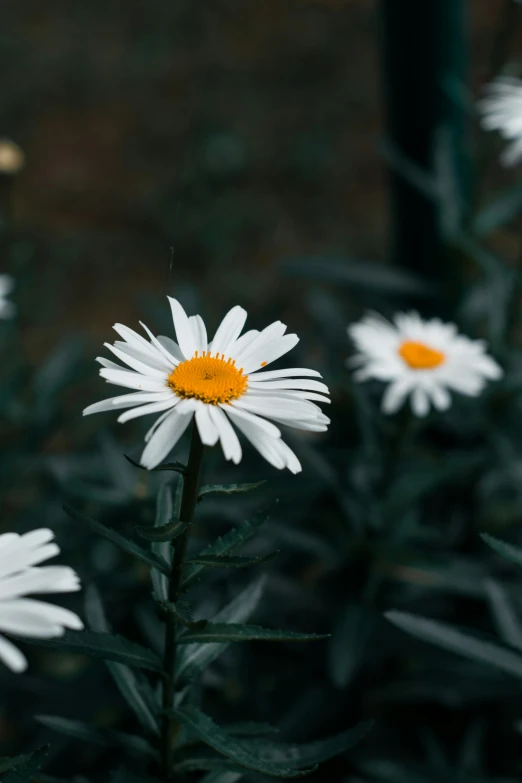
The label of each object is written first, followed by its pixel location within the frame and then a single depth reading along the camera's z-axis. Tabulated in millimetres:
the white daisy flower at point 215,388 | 542
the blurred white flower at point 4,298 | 818
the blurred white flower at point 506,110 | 760
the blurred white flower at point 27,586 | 478
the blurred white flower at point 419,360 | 733
